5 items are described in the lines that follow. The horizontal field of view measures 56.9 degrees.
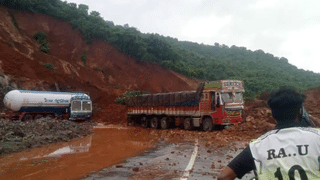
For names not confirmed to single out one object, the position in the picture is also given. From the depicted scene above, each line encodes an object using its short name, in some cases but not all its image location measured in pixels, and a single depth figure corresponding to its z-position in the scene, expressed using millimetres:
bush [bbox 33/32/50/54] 46375
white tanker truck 26688
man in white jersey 2078
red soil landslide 37531
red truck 18422
